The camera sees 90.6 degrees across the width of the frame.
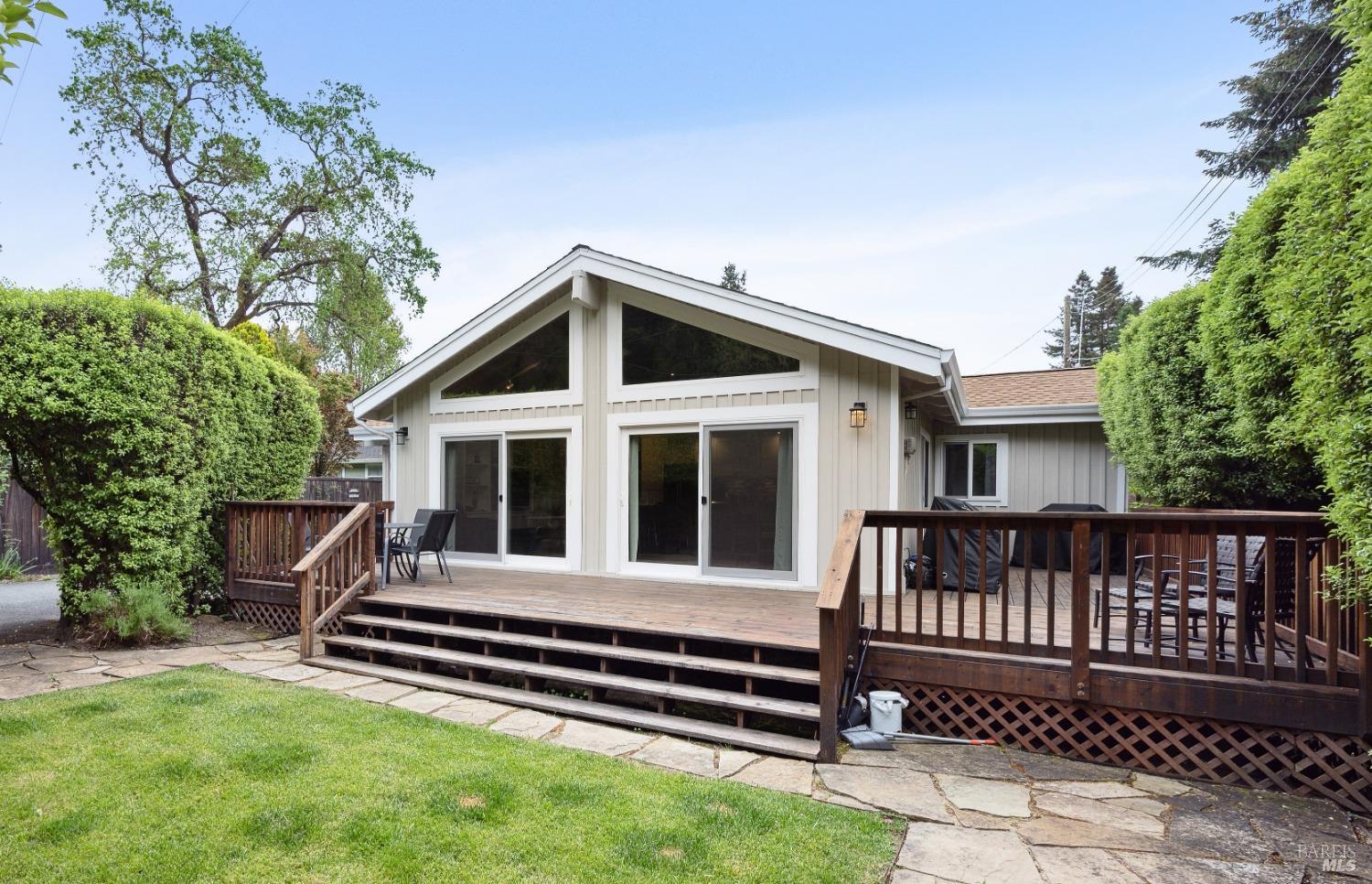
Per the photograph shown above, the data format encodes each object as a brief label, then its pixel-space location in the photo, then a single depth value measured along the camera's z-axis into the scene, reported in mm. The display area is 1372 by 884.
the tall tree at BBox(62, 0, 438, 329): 14664
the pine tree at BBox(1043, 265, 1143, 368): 35344
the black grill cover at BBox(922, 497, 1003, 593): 7248
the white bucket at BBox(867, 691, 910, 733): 3932
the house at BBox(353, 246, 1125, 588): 6418
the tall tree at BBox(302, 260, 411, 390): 16828
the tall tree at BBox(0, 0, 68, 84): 1470
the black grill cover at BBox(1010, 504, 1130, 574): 8609
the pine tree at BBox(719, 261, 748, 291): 35250
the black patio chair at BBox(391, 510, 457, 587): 6953
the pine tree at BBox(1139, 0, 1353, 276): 14109
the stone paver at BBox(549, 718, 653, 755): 3773
